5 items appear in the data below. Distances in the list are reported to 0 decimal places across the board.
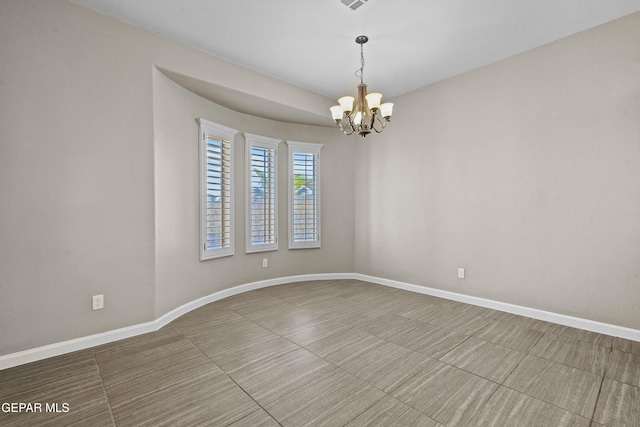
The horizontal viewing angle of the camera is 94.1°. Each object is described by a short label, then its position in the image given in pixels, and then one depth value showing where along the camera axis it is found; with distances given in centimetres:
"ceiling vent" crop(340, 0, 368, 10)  260
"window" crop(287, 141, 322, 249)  501
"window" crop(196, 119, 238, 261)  388
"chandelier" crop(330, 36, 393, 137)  311
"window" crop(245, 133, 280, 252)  454
